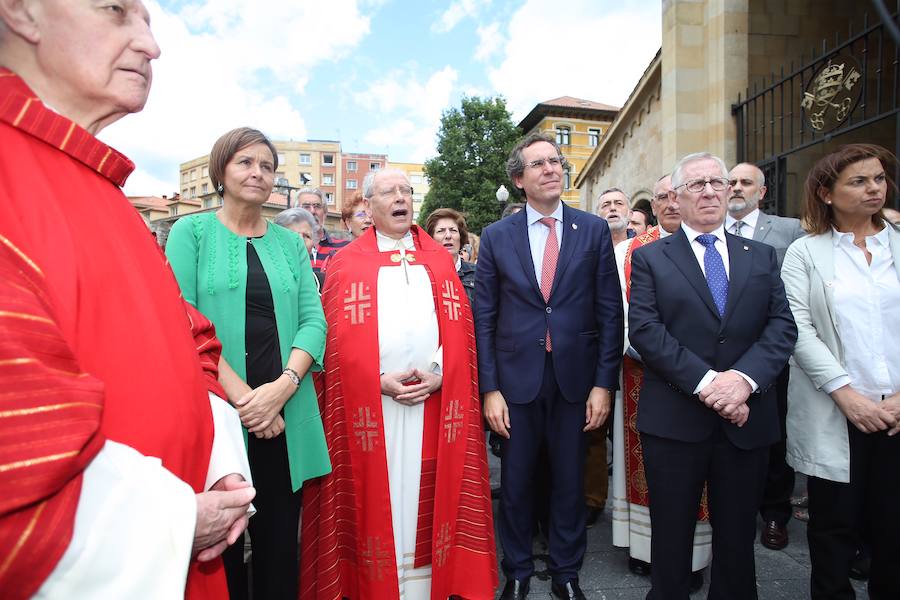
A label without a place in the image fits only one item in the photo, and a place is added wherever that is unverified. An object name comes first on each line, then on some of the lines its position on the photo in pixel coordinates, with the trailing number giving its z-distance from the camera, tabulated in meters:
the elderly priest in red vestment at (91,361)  0.77
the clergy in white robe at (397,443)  2.72
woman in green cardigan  2.27
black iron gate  5.60
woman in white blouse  2.54
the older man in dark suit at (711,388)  2.44
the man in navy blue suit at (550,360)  2.96
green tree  32.72
